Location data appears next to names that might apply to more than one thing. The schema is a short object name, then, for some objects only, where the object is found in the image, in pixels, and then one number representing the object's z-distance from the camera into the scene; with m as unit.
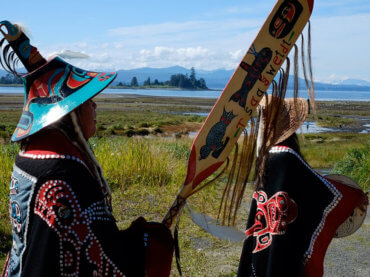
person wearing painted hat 1.99
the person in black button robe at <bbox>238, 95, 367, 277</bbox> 2.79
